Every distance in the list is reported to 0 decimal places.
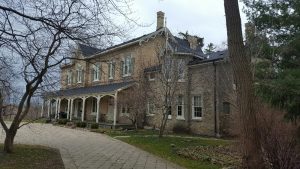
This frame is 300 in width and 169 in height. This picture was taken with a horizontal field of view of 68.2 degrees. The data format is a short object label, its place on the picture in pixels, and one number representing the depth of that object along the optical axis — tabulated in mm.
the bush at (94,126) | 18088
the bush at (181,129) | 16586
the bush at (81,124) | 19336
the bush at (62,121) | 21615
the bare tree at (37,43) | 5851
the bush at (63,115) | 25538
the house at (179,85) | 15105
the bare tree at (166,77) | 13144
